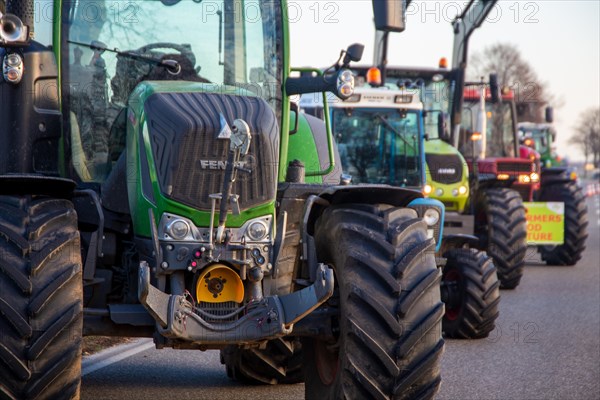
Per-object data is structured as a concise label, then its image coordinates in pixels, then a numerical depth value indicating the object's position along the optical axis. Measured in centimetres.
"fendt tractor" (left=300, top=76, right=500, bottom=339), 1766
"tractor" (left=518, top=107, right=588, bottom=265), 2259
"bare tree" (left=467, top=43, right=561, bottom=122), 7994
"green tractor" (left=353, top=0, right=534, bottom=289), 1739
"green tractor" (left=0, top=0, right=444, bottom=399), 615
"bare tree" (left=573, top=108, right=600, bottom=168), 13325
